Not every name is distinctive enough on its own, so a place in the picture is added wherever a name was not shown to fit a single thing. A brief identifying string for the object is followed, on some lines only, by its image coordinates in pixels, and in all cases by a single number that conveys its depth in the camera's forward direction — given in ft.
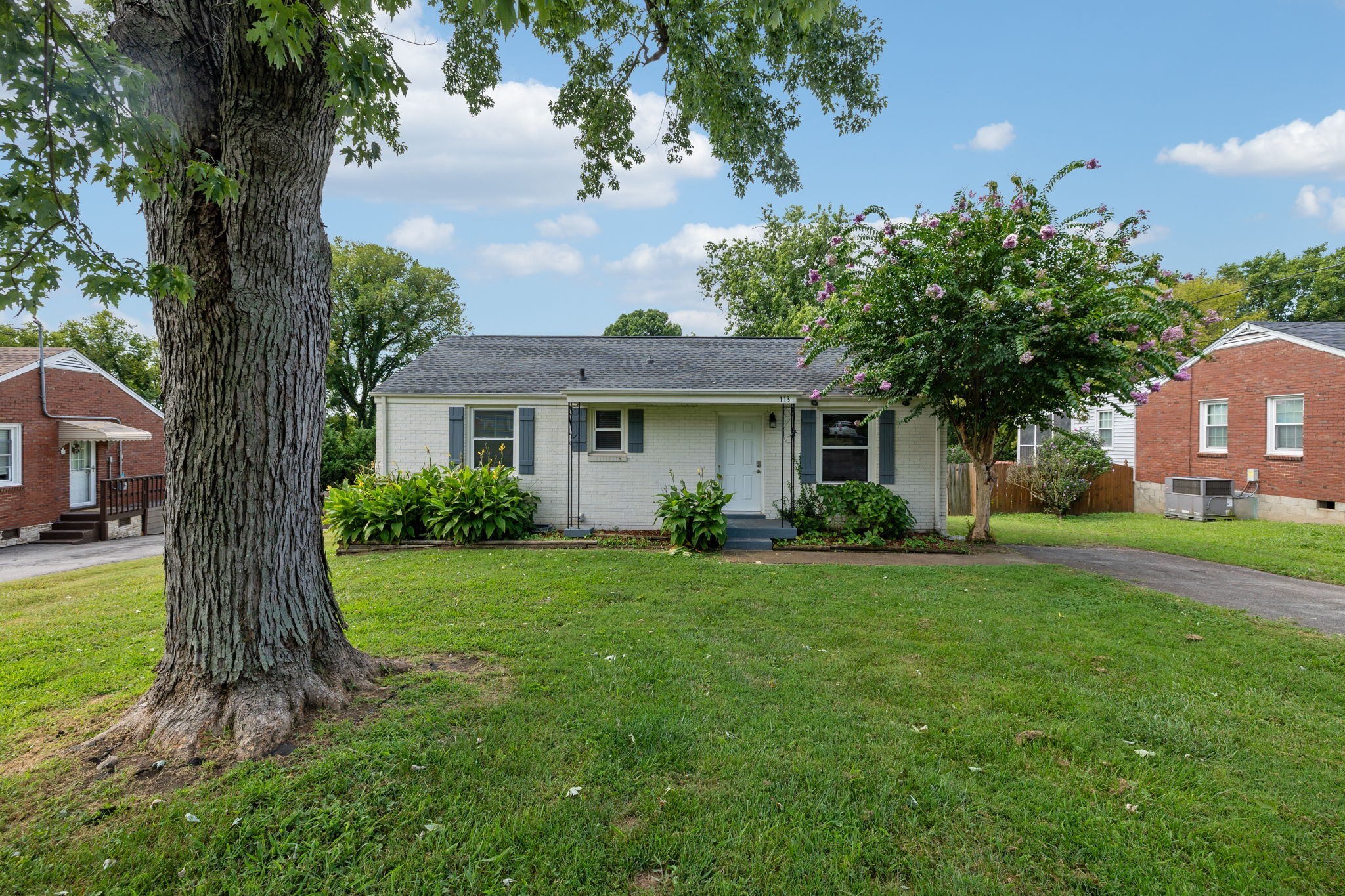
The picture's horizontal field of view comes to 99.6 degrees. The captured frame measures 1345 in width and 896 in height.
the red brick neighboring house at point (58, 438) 42.57
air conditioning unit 46.96
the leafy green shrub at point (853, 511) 34.63
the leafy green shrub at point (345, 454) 58.85
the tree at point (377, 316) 97.35
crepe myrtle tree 27.96
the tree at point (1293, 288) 92.94
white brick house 37.60
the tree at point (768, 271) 84.17
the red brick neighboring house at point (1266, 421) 42.83
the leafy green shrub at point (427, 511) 32.42
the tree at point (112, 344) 90.79
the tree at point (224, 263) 8.05
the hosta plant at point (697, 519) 31.58
